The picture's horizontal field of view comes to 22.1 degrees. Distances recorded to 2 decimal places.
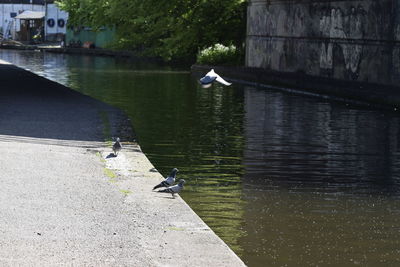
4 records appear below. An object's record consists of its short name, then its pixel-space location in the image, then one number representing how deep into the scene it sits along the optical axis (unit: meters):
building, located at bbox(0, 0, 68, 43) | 116.75
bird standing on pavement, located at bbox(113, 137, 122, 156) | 16.06
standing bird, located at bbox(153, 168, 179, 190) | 12.70
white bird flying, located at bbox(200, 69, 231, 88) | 17.85
